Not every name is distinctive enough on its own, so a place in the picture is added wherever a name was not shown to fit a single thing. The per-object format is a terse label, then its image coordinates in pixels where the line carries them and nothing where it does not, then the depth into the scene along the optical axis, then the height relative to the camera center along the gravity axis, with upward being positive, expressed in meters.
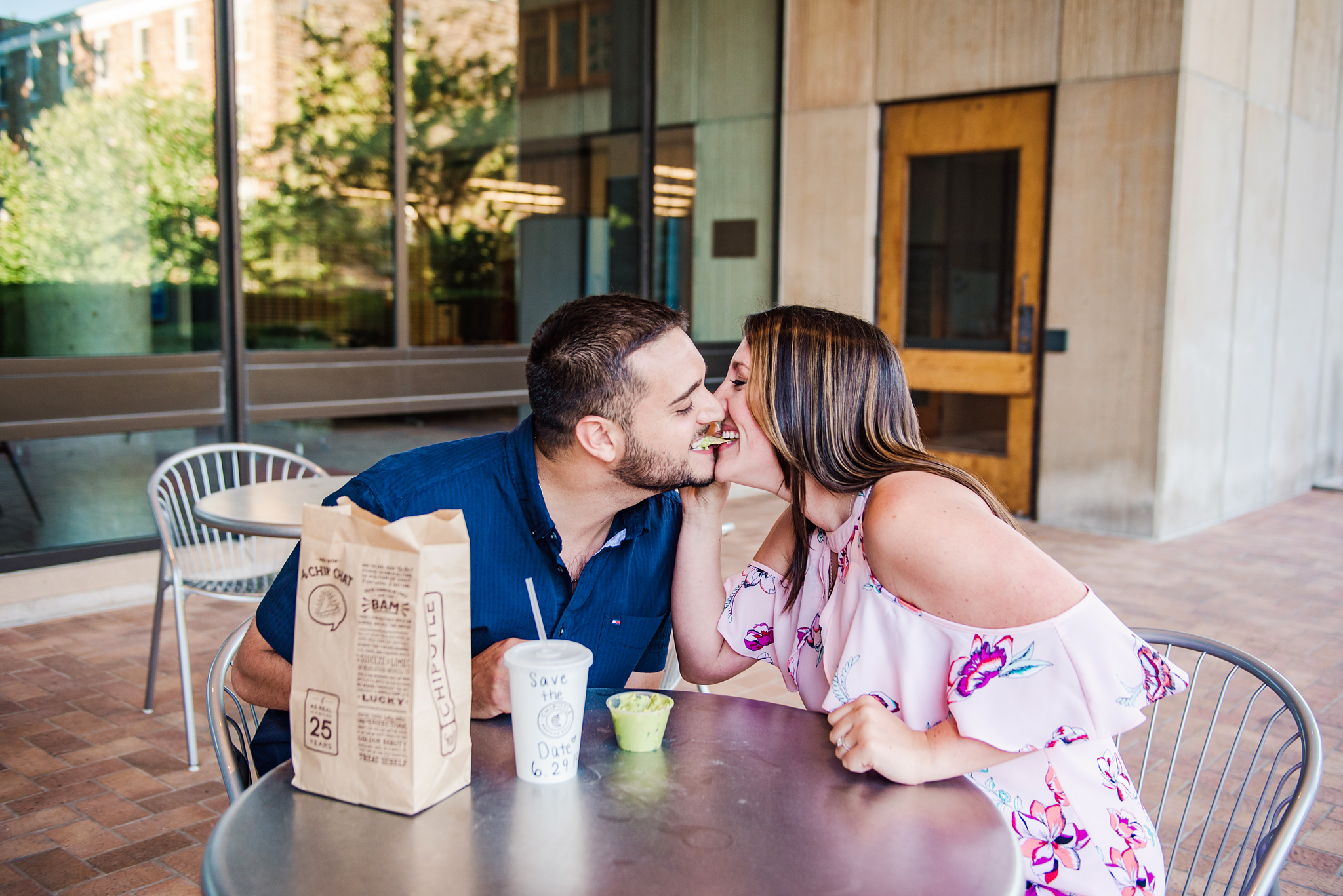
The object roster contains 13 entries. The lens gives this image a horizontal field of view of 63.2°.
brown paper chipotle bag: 1.13 -0.35
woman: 1.39 -0.41
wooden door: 6.80 +0.42
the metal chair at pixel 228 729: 1.50 -0.58
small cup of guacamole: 1.39 -0.50
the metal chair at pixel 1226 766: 1.40 -1.27
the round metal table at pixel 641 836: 1.09 -0.55
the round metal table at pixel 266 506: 2.92 -0.54
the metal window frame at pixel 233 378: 4.73 -0.29
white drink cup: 1.23 -0.43
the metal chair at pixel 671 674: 2.15 -0.69
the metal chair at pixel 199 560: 3.28 -0.81
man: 1.66 -0.23
